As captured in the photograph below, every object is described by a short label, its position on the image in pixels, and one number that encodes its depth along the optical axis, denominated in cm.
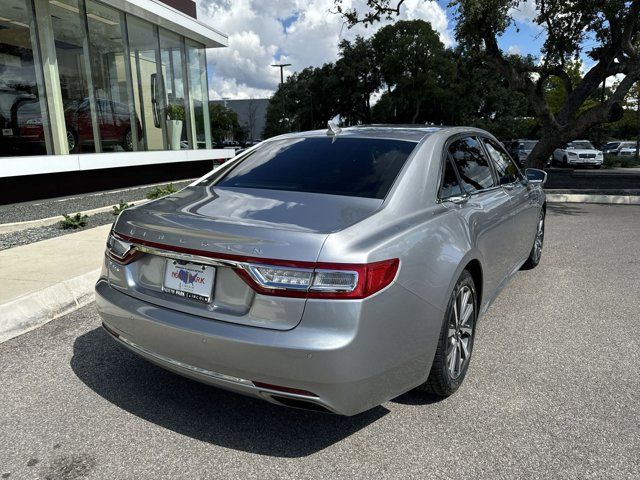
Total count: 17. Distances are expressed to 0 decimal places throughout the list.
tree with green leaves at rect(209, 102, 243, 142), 6918
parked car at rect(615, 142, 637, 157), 4044
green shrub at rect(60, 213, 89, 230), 800
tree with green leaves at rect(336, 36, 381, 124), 4475
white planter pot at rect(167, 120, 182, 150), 1552
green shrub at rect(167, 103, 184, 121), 1559
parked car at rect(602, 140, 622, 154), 4425
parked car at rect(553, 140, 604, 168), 2808
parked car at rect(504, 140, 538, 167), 2700
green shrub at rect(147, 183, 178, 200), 975
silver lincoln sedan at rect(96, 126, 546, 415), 229
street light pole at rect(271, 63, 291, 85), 5566
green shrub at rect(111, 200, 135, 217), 896
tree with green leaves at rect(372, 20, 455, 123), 3953
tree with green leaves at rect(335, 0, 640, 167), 1242
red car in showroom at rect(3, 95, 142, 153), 1056
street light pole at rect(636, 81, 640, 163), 3478
